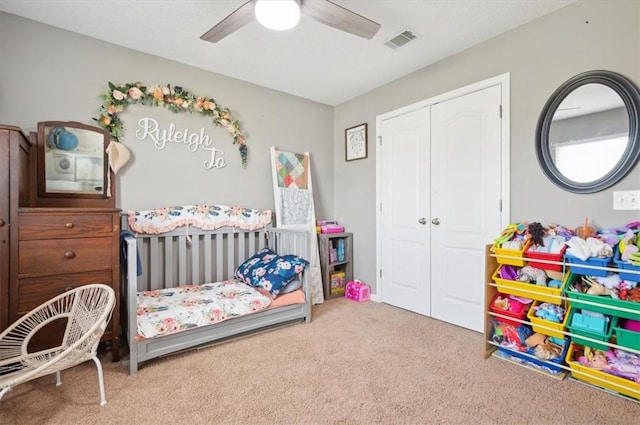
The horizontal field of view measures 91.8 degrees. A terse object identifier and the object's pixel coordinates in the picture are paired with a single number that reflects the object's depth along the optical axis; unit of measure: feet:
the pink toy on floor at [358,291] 11.59
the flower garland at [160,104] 8.33
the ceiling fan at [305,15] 5.45
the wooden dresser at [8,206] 5.74
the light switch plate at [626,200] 6.07
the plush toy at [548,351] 6.28
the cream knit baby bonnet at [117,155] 8.22
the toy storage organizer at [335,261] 11.86
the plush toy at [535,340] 6.48
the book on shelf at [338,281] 12.03
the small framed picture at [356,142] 12.11
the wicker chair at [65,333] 4.84
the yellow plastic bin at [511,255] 6.73
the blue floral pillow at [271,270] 8.47
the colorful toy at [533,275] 6.61
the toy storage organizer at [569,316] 5.43
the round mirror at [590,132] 6.22
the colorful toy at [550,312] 6.24
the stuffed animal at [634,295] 5.36
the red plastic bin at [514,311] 6.76
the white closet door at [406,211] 10.00
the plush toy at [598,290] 5.70
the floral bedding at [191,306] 6.69
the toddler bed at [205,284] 6.67
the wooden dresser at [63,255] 5.99
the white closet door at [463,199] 8.36
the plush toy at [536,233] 6.70
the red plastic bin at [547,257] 6.23
